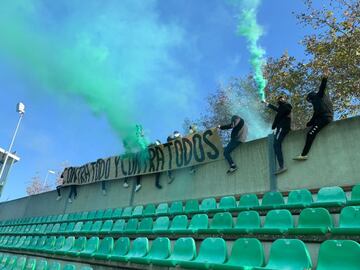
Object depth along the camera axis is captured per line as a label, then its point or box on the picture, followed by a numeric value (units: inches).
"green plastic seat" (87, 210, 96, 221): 354.3
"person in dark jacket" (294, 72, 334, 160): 237.8
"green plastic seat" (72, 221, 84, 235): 310.5
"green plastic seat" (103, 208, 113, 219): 336.9
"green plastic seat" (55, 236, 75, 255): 261.2
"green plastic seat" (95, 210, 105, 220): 349.3
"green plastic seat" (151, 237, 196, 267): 170.7
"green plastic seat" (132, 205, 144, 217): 302.4
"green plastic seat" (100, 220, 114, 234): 282.5
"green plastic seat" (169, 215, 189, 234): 219.6
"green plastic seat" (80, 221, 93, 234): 302.3
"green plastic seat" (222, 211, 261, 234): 178.5
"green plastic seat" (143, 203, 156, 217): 287.1
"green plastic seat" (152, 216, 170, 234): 230.5
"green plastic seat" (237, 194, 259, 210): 217.2
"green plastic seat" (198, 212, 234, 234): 193.0
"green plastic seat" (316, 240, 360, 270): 119.6
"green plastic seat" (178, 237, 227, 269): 156.3
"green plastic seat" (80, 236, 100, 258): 230.6
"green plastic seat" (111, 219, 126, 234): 269.9
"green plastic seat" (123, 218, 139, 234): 256.0
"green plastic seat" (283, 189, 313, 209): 189.7
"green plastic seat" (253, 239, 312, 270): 128.6
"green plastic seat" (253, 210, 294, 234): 162.7
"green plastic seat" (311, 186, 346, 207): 177.2
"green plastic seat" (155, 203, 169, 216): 273.1
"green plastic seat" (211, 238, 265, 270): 142.9
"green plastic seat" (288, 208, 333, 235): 147.9
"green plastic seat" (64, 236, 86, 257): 244.6
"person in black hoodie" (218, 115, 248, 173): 286.8
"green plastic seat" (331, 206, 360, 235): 139.5
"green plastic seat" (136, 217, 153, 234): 241.5
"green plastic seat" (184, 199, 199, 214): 252.7
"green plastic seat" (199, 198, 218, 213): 241.4
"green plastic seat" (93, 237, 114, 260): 218.5
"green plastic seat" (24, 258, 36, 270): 233.9
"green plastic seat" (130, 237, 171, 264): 183.9
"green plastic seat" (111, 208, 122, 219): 322.2
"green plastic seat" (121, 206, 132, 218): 316.4
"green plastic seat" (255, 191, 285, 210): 202.4
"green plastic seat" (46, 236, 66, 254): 275.9
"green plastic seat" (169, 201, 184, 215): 261.3
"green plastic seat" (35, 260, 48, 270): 224.5
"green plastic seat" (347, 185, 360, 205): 169.8
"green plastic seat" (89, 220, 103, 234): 291.3
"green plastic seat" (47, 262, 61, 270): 207.9
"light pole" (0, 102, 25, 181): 619.5
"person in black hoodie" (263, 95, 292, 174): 258.1
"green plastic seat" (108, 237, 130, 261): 210.2
